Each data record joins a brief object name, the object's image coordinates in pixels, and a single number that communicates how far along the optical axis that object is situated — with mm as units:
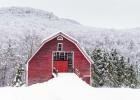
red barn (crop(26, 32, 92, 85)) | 47875
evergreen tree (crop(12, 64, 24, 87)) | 65869
